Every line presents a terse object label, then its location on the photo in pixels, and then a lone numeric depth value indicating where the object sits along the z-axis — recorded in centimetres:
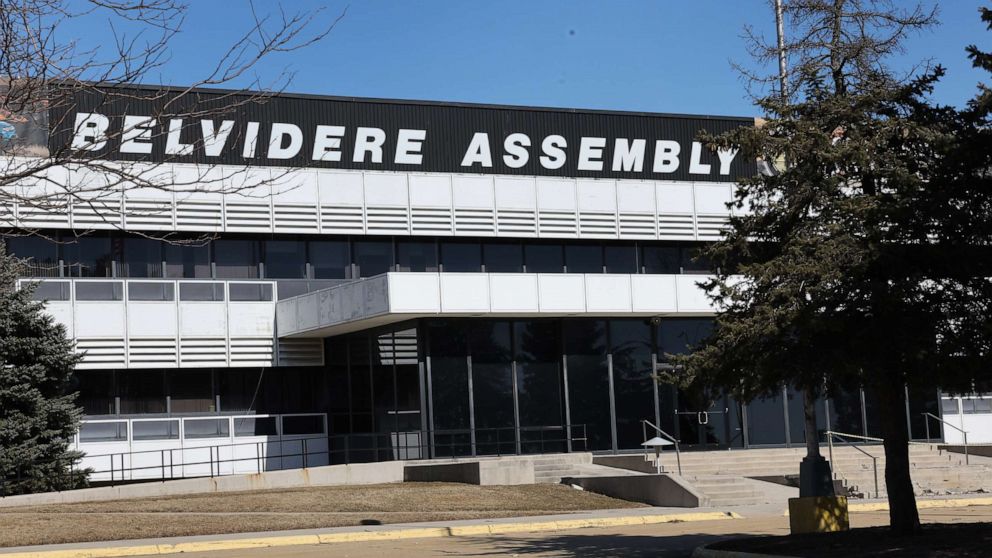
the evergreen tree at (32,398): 2880
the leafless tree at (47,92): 1011
